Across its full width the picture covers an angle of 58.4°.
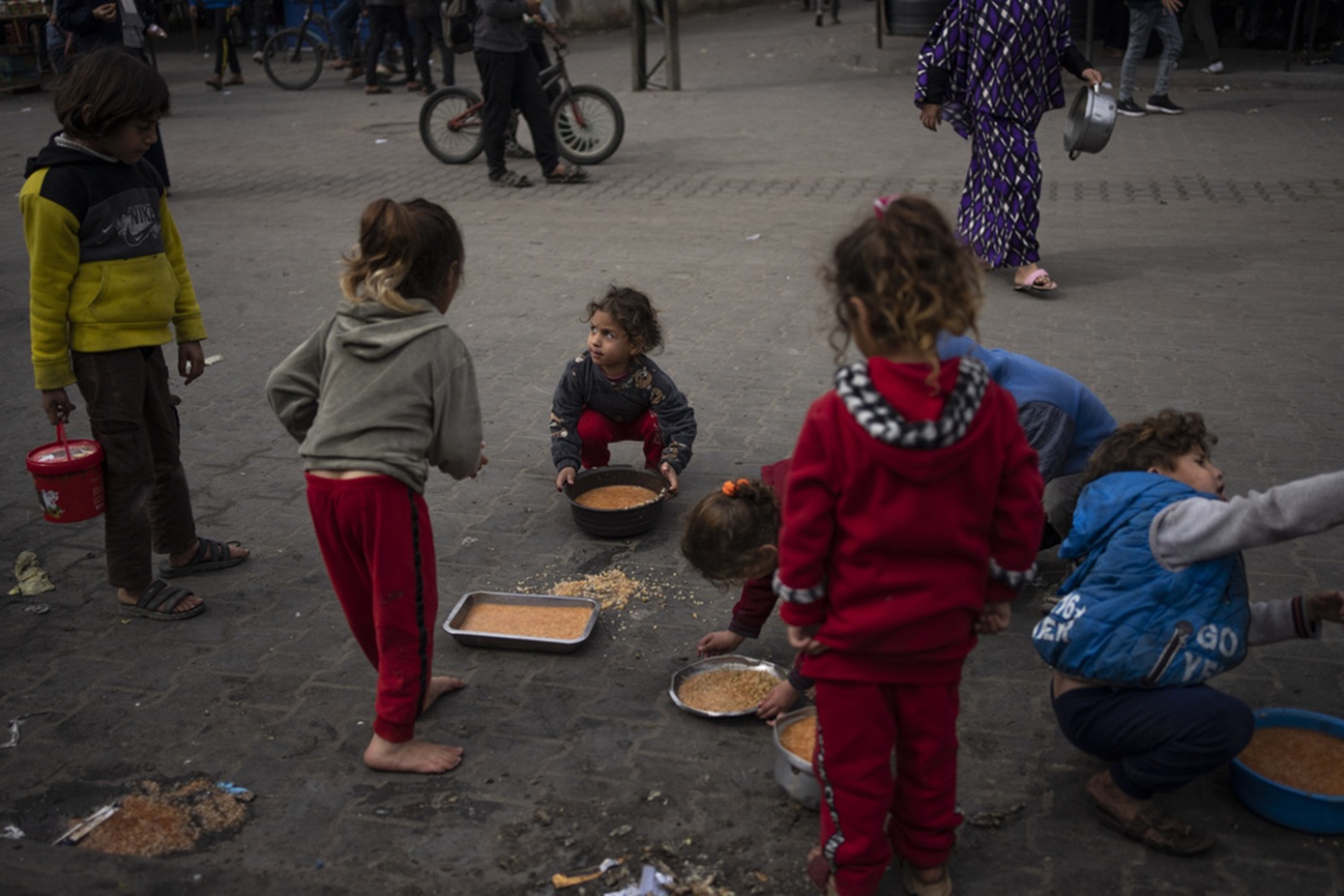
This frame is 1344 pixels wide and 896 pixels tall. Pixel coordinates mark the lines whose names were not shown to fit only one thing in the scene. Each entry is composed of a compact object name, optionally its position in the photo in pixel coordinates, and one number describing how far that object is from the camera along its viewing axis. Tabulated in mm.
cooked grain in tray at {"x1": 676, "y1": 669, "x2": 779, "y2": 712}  3533
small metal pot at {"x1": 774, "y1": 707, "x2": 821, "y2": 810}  3045
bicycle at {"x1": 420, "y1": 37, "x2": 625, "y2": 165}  11125
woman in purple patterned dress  7039
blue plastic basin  2873
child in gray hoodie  2977
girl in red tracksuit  2289
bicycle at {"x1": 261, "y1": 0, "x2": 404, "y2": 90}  16703
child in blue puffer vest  2783
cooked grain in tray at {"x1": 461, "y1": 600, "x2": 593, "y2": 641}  3924
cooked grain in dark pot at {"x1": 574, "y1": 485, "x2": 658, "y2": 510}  4785
